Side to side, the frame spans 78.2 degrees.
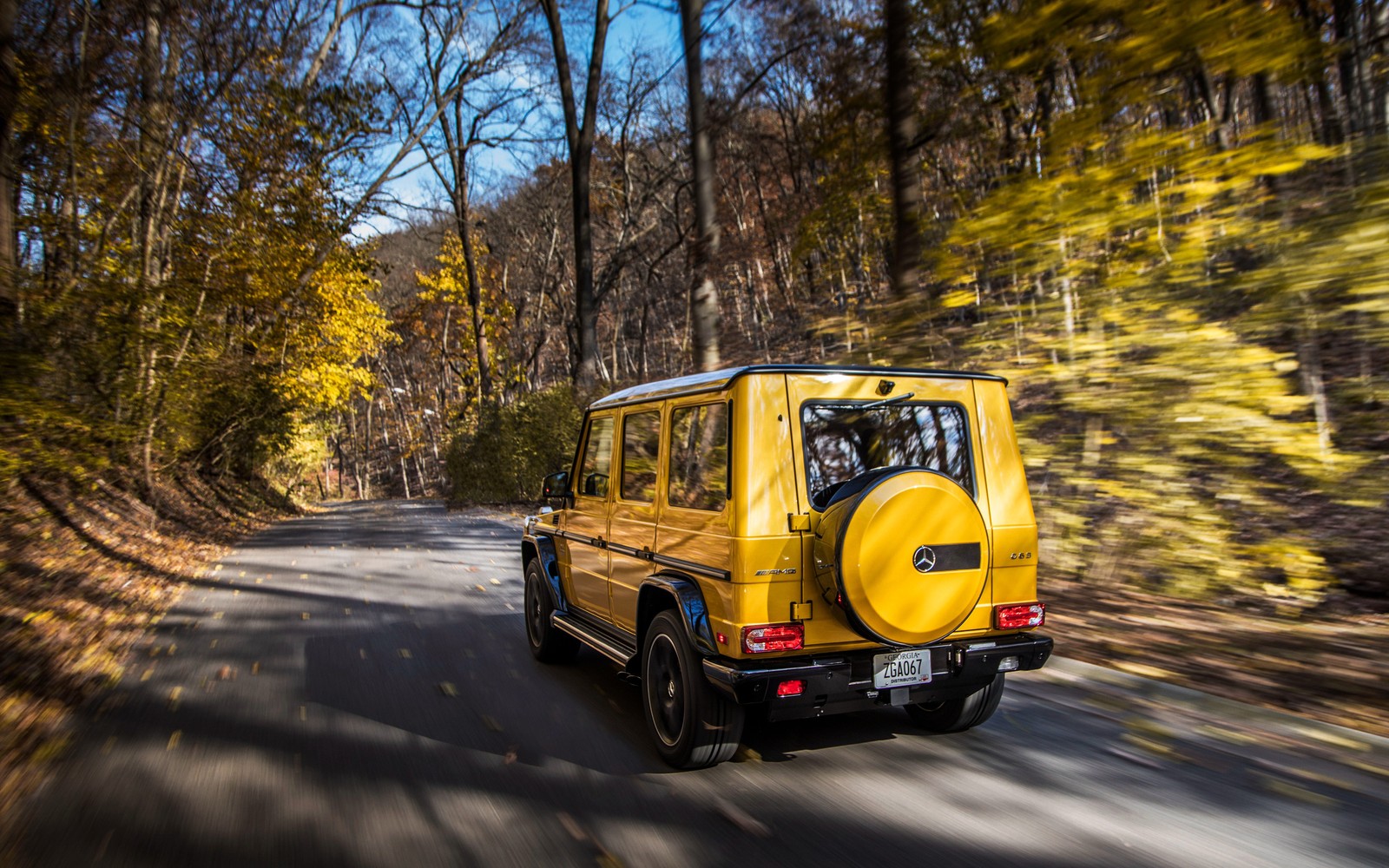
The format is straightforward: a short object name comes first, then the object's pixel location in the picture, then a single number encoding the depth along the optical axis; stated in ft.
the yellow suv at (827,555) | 12.28
